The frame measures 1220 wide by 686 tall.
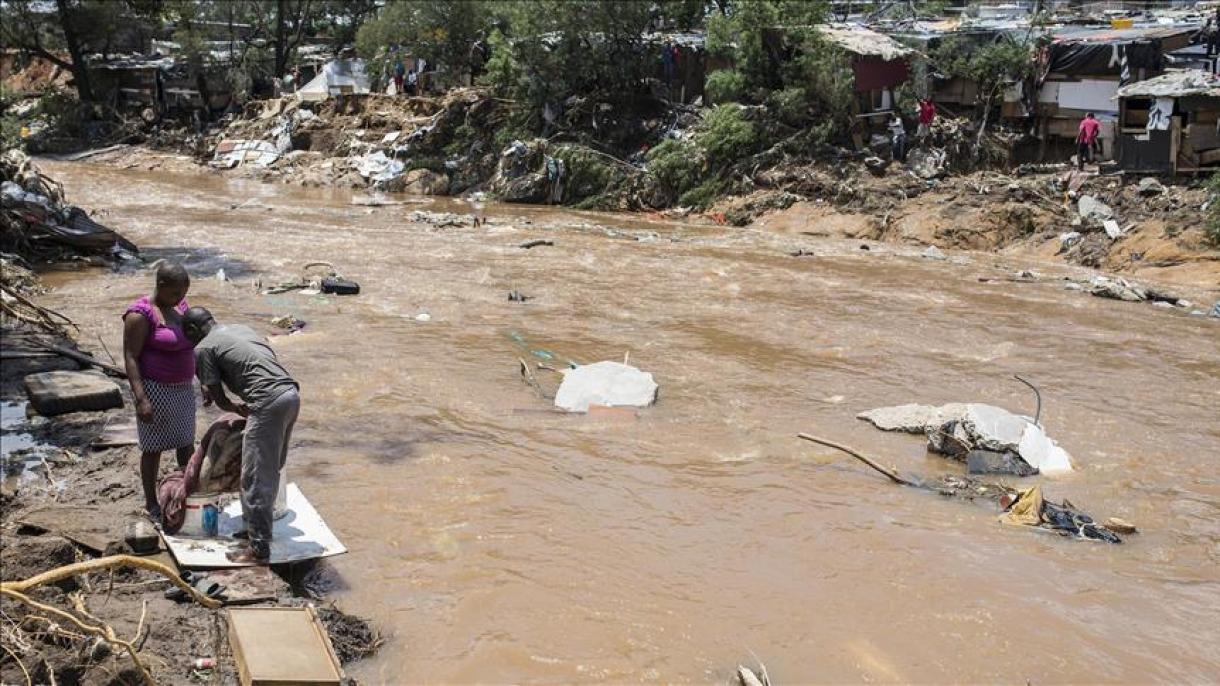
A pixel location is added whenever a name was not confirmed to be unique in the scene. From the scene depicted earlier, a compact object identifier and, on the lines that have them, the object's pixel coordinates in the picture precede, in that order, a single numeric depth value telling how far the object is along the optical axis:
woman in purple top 5.30
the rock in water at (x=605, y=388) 9.13
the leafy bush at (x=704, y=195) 23.41
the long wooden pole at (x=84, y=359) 8.36
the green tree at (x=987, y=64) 22.47
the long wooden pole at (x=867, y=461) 7.54
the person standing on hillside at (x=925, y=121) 22.55
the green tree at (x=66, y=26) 34.66
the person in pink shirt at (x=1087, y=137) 20.59
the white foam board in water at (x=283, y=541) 5.12
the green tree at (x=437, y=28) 30.38
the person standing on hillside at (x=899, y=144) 22.41
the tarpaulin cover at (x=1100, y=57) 20.81
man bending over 5.10
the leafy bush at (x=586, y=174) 24.88
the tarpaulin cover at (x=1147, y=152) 19.17
